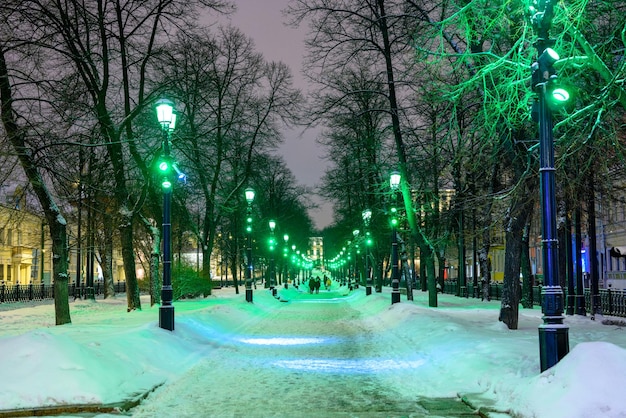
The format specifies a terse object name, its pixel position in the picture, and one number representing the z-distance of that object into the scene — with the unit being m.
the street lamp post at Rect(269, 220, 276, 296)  45.75
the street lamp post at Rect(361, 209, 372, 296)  37.50
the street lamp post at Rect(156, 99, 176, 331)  16.77
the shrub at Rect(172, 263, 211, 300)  36.09
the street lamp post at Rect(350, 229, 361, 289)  54.54
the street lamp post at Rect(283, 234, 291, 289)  58.08
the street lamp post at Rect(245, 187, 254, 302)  34.72
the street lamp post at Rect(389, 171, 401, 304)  28.28
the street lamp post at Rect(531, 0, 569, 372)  9.07
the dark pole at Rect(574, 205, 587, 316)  23.83
